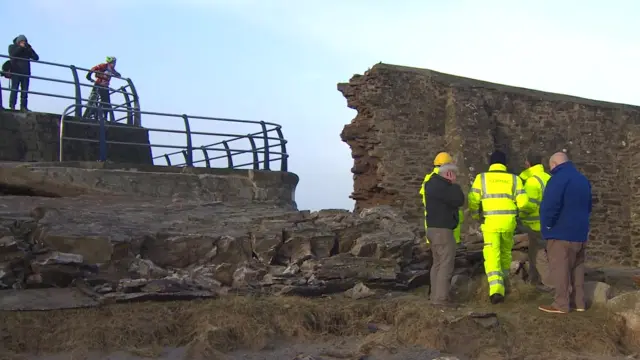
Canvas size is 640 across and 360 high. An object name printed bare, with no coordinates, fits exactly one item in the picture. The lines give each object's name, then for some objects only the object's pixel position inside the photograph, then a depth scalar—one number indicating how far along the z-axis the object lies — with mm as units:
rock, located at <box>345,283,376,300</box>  6926
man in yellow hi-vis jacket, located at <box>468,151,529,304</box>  6859
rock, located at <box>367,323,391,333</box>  5946
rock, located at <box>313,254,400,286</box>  7221
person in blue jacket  6594
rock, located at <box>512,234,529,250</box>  8258
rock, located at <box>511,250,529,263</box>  8138
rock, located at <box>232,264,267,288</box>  6926
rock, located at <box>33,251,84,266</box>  6273
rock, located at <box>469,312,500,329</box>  5828
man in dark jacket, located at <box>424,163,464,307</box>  6703
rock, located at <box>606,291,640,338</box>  6012
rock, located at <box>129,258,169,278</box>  6742
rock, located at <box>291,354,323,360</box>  5049
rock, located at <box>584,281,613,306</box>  6793
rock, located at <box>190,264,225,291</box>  6741
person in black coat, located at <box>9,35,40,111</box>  10406
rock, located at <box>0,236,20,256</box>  6301
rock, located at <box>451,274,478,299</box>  7261
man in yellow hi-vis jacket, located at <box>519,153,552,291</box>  7262
